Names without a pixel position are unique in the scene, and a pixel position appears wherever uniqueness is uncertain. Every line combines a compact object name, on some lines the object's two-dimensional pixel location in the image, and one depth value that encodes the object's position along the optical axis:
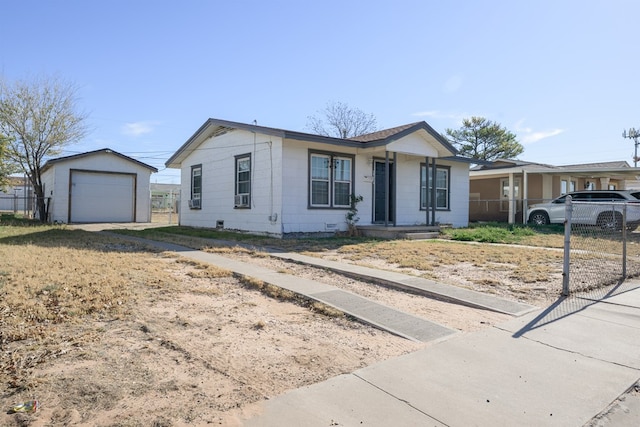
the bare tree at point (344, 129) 38.94
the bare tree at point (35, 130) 20.39
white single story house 12.98
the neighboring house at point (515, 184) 20.03
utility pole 48.18
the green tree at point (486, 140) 43.25
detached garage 20.77
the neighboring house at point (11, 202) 43.91
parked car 12.66
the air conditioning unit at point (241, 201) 14.30
